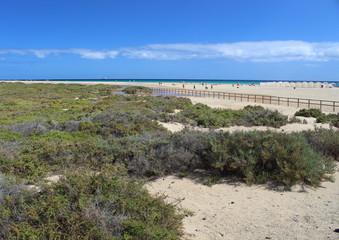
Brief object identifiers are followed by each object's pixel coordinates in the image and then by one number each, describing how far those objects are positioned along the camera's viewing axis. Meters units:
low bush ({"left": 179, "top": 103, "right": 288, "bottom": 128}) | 14.27
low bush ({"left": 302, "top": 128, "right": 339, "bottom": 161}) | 7.42
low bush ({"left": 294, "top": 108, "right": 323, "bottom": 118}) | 17.69
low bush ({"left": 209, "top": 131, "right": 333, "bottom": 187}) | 5.85
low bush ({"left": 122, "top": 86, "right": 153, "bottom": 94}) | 47.51
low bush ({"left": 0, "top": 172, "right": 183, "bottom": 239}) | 3.24
